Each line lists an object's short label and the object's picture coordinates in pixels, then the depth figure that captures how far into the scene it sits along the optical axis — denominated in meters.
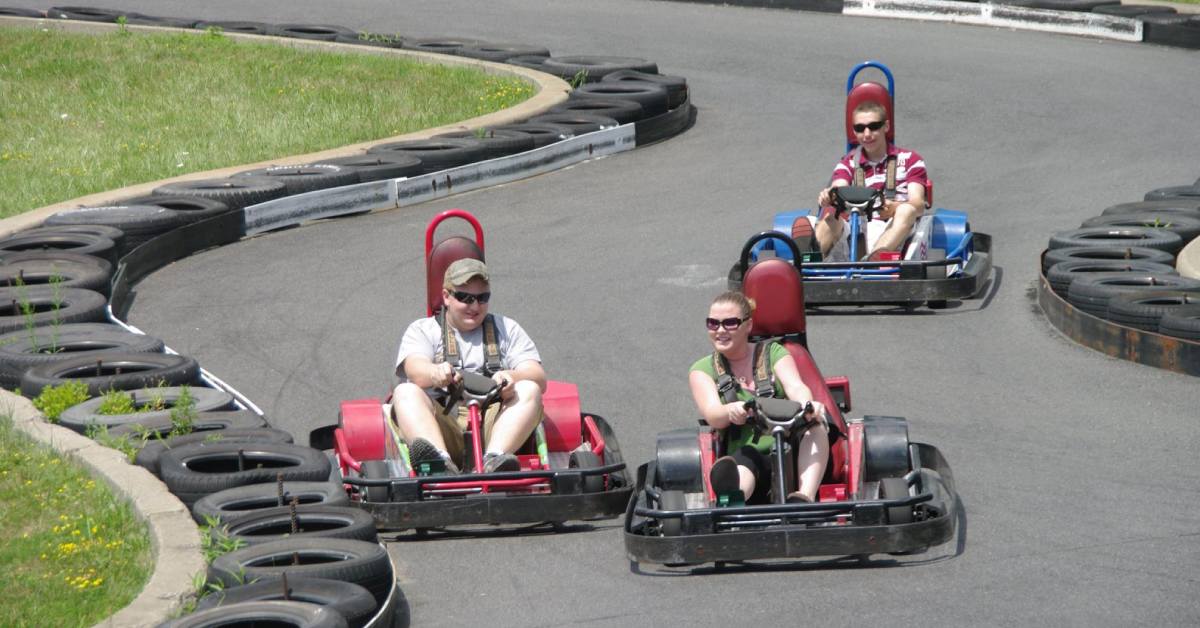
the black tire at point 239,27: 40.53
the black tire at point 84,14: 42.05
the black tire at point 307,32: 39.46
